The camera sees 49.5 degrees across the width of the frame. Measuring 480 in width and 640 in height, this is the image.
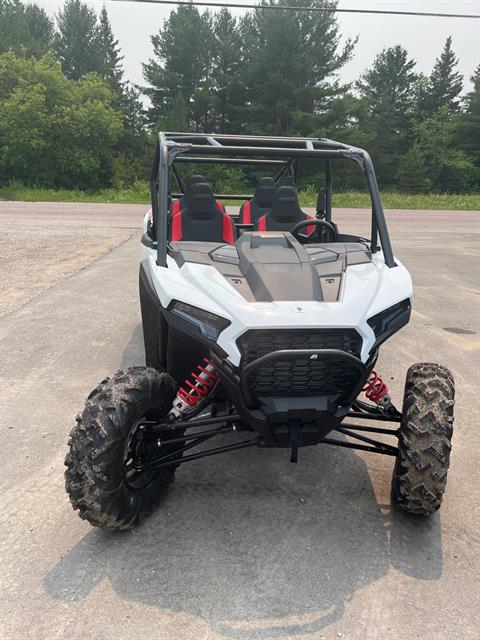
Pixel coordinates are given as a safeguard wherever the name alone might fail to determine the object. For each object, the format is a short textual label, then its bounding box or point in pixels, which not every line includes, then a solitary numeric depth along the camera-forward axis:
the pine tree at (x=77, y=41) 48.16
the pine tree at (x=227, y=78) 35.14
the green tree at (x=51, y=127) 29.88
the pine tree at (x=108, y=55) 48.16
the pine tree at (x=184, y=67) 37.28
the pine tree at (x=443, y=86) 50.25
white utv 2.25
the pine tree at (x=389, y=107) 41.03
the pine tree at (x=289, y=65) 32.34
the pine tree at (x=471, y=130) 40.84
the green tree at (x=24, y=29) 42.69
